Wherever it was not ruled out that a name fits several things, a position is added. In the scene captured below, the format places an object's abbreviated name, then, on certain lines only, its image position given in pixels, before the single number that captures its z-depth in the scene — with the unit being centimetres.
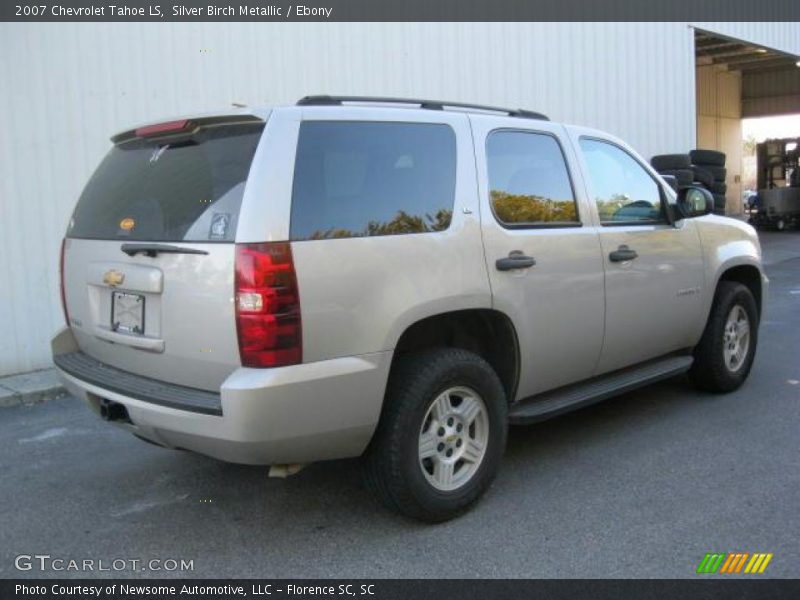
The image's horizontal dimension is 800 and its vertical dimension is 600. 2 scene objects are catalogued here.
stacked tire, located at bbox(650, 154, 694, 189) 1295
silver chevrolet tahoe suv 309
